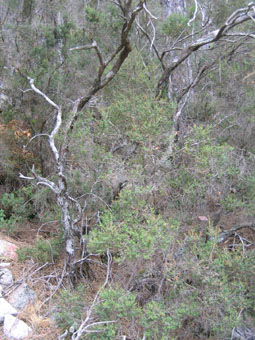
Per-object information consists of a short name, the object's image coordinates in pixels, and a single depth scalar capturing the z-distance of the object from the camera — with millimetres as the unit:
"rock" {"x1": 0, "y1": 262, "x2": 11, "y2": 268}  4905
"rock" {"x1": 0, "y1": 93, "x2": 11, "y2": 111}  6703
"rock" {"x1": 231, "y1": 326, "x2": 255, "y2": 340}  4279
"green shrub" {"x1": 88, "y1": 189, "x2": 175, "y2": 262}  3663
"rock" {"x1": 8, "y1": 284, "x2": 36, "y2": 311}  4414
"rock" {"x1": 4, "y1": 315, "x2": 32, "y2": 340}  3871
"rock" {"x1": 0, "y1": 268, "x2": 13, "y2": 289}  4648
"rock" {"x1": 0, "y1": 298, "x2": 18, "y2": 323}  4058
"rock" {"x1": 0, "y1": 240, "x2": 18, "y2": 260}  5188
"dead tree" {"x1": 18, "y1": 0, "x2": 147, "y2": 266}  4582
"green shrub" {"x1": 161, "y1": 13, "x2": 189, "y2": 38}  6809
